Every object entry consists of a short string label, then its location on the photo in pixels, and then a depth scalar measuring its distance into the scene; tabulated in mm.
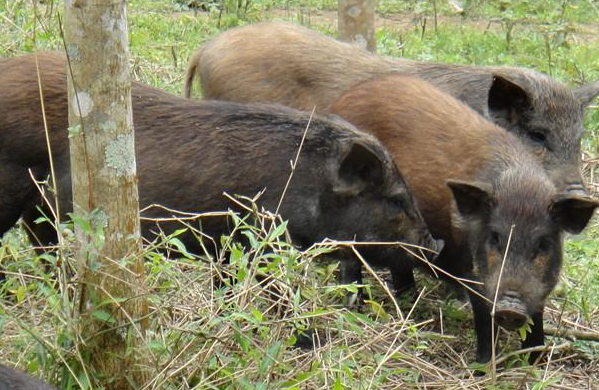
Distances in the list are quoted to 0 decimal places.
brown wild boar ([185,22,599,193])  13914
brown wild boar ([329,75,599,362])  10844
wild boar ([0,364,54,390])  7180
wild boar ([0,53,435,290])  11187
